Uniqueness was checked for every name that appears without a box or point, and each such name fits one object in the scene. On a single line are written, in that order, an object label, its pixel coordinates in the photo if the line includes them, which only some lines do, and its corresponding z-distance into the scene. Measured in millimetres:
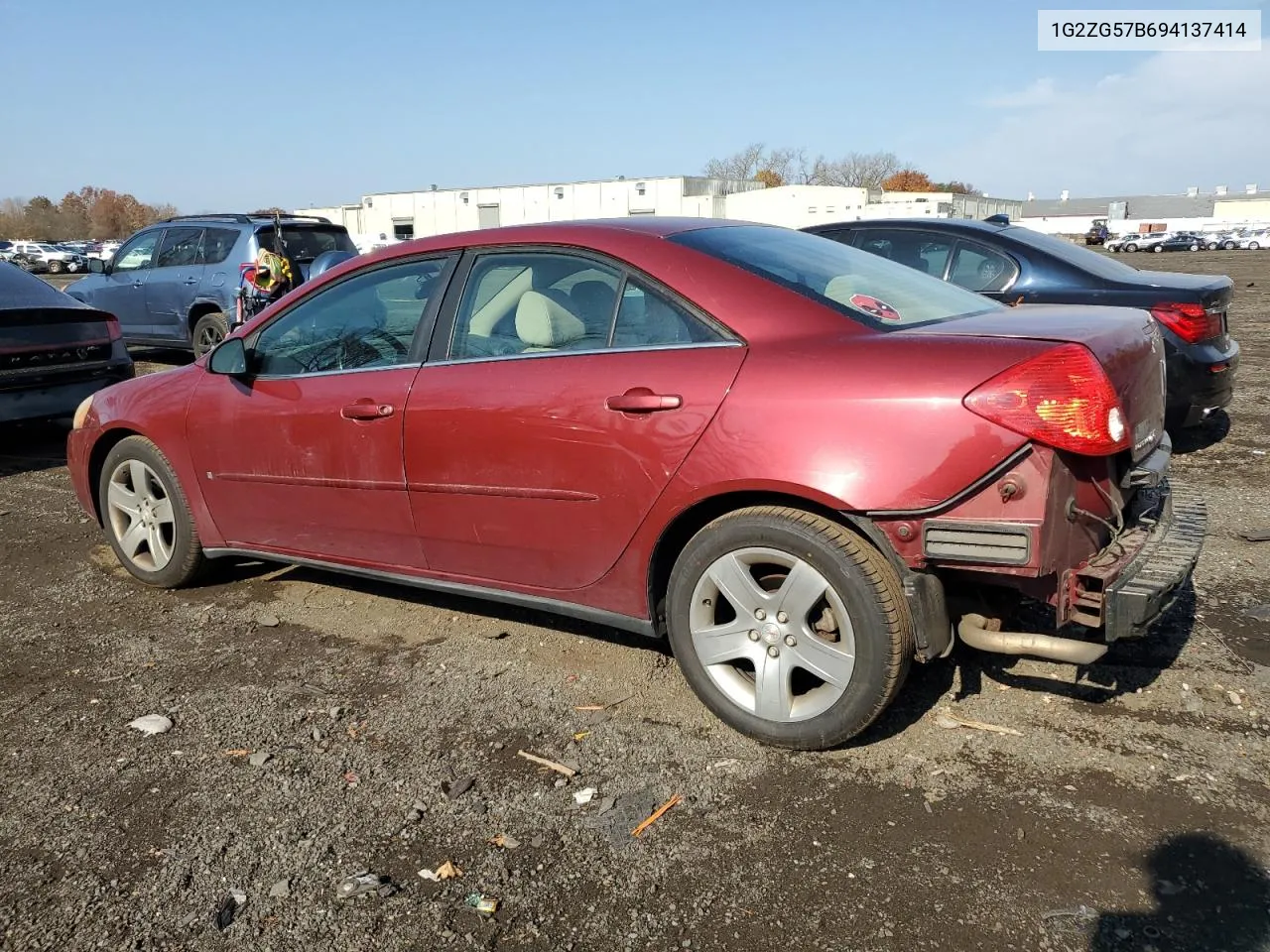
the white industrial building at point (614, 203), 55281
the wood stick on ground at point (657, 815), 2641
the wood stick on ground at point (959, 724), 3101
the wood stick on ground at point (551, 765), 2939
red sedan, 2623
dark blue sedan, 5906
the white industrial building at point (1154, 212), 86062
